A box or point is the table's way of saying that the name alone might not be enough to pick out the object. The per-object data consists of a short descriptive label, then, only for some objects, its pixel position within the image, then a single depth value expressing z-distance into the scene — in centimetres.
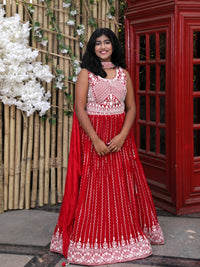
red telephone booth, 417
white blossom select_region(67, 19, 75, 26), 444
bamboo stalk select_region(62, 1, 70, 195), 464
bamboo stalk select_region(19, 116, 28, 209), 450
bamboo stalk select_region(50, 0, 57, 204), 457
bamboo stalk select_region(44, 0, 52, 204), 457
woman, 320
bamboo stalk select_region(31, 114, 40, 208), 454
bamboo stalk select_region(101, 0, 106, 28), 459
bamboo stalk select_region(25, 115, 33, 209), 453
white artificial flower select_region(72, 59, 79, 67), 451
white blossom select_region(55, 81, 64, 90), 444
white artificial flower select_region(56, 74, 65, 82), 445
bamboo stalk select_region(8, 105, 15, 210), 447
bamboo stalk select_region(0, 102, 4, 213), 447
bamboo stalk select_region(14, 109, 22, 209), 449
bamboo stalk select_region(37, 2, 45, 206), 445
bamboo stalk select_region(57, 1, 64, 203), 457
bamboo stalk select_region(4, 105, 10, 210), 445
